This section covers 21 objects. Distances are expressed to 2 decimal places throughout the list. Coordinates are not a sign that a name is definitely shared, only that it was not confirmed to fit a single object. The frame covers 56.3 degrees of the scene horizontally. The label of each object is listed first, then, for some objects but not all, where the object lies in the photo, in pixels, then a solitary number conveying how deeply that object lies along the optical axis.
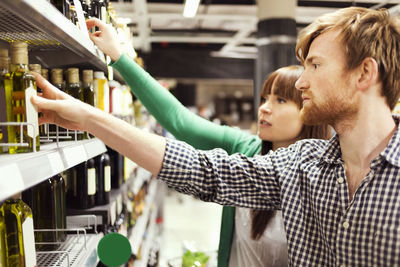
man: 1.06
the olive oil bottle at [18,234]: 1.04
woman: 1.64
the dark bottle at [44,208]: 1.43
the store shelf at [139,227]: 2.55
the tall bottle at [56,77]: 1.46
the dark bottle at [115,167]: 2.39
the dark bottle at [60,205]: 1.50
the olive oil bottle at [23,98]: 1.01
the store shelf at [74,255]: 1.31
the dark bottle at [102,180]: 1.94
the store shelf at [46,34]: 0.90
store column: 4.64
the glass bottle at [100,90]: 1.89
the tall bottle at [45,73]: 1.50
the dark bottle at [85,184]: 1.81
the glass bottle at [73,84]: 1.53
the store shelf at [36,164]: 0.74
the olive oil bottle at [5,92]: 1.06
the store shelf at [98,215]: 1.75
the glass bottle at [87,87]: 1.69
